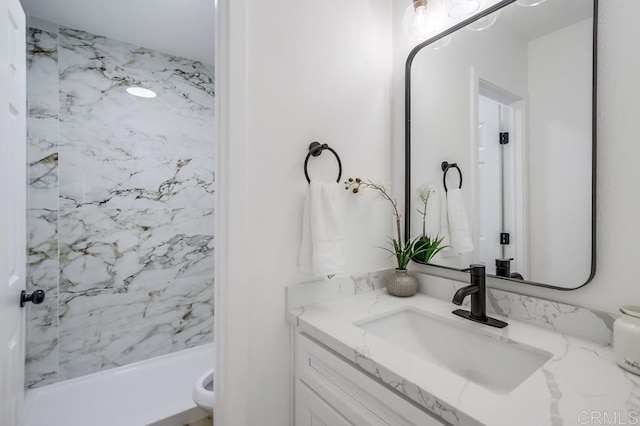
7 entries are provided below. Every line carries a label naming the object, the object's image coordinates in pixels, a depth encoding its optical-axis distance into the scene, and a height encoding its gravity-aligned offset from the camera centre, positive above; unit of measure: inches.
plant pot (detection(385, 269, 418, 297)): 46.3 -12.0
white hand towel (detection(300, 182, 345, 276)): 39.6 -3.1
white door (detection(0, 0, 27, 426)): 35.8 +0.4
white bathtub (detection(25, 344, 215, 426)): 63.7 -47.0
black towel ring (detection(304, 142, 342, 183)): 41.6 +9.1
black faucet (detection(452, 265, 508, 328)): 36.1 -11.2
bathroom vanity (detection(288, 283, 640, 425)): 21.2 -14.5
